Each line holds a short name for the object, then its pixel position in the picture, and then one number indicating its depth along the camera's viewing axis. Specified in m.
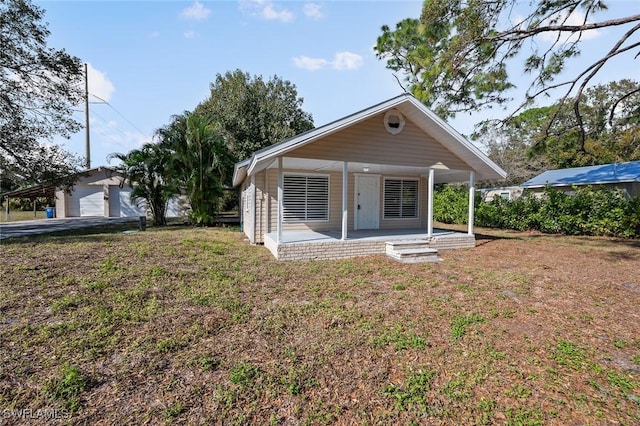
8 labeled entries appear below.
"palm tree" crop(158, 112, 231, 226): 13.84
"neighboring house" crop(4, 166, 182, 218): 20.91
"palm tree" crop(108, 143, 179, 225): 14.27
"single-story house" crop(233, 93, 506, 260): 8.03
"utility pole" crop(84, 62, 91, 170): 21.31
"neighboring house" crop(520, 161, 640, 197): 15.44
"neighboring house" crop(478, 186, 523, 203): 21.58
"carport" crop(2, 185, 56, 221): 18.67
